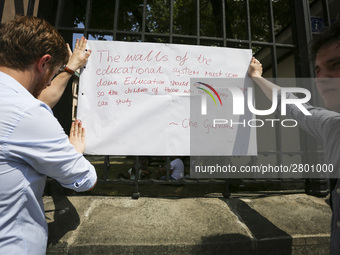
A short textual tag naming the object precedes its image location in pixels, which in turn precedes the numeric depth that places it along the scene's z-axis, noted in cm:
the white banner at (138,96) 187
